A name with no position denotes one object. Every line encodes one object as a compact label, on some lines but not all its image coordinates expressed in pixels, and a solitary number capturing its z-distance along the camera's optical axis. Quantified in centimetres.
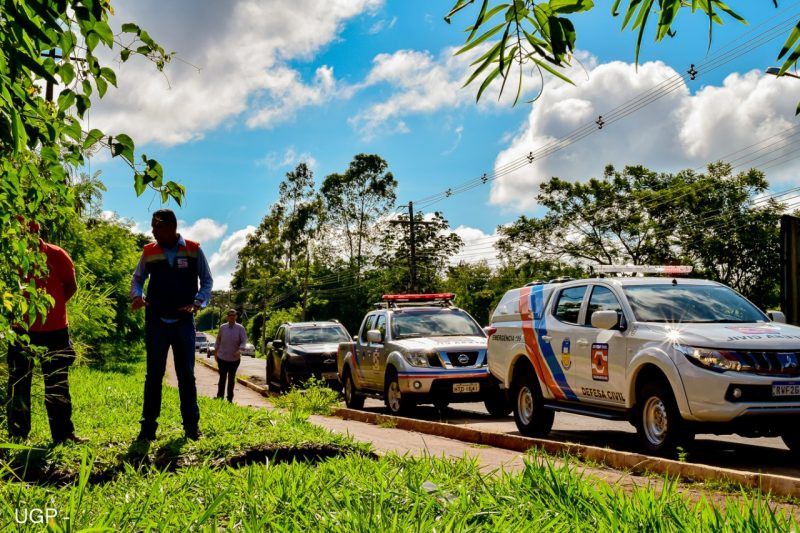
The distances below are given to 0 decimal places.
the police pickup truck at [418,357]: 1301
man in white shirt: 1587
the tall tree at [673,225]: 4566
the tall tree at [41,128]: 275
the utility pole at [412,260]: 5034
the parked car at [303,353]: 1967
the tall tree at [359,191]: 6619
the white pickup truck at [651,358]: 726
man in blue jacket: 702
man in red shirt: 652
